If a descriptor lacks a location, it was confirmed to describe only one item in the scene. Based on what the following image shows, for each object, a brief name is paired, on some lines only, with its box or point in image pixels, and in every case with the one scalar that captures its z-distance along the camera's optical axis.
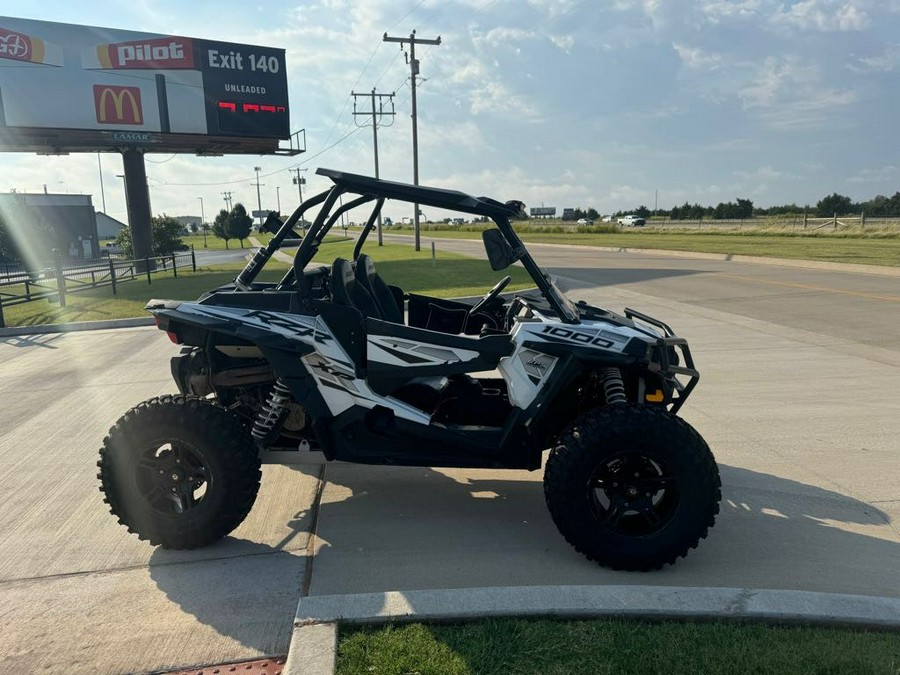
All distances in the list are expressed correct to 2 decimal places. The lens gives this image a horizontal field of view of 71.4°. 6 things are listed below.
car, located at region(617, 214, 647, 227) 71.94
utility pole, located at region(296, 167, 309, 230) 73.17
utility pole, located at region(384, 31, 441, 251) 32.78
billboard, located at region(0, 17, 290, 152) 24.78
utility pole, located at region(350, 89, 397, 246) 46.03
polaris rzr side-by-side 3.13
